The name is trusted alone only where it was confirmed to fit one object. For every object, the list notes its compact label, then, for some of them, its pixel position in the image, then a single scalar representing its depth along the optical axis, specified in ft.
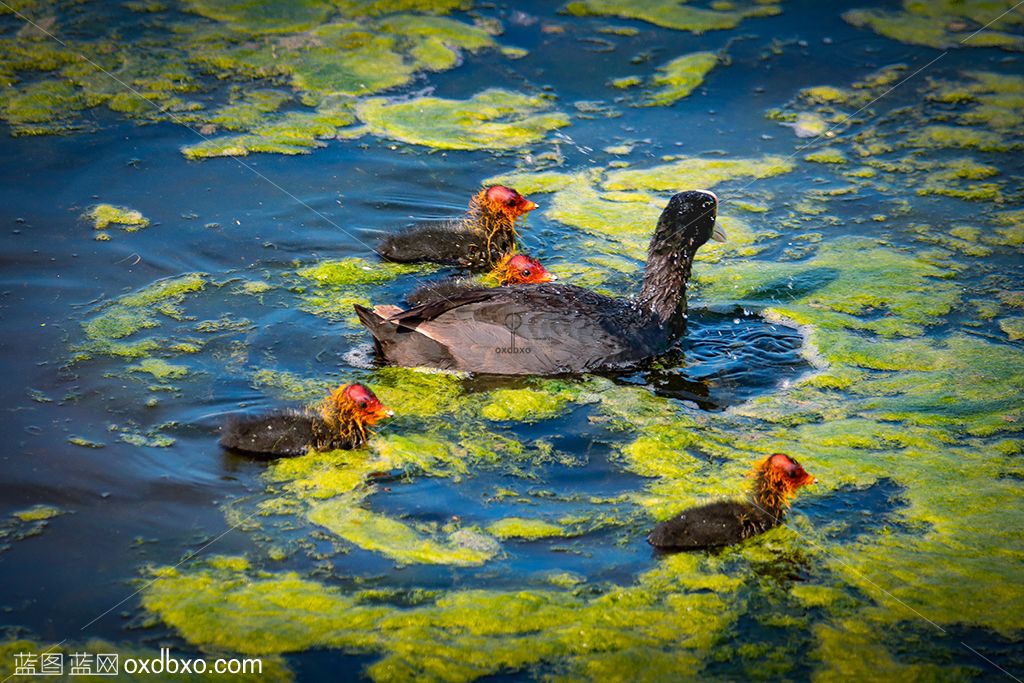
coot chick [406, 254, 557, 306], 47.24
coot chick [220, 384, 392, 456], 36.96
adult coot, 43.34
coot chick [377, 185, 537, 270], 52.49
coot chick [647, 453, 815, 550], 33.58
